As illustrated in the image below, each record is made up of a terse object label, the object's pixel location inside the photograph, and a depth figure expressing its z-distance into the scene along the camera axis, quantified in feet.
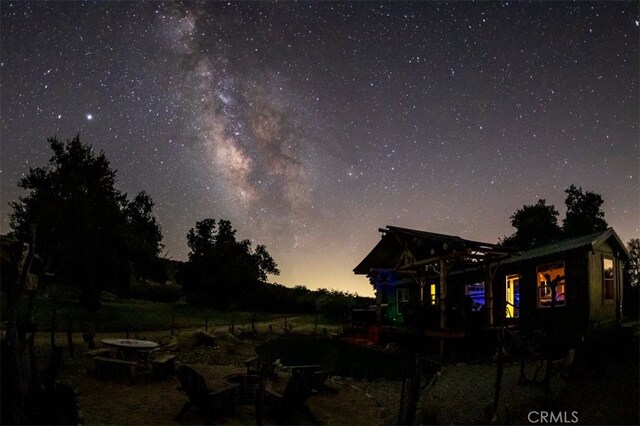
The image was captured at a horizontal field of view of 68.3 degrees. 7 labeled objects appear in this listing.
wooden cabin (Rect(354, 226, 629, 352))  55.67
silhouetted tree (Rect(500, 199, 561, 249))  128.67
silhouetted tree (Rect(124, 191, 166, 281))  107.24
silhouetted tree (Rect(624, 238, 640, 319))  84.53
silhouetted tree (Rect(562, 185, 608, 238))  119.55
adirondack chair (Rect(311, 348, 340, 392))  35.31
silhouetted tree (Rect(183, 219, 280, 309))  150.20
